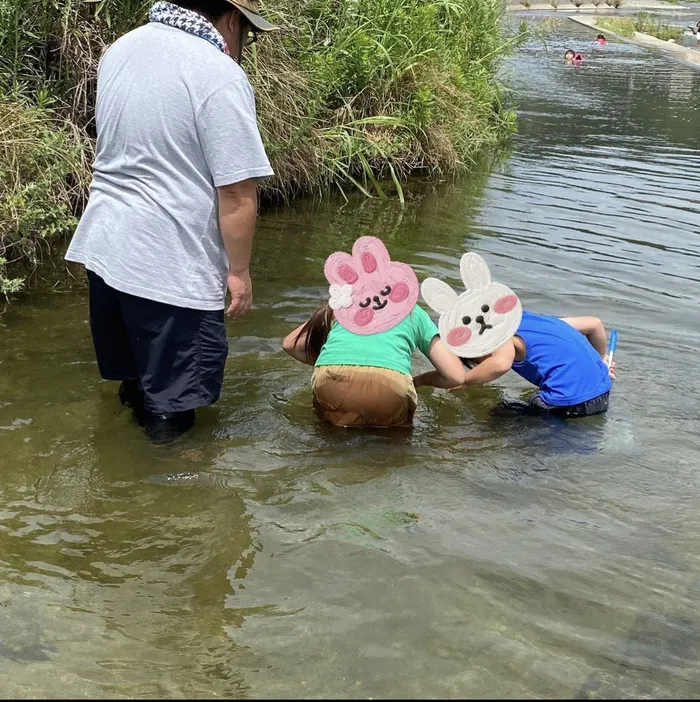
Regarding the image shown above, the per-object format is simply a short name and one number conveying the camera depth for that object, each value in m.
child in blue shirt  4.00
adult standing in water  2.90
